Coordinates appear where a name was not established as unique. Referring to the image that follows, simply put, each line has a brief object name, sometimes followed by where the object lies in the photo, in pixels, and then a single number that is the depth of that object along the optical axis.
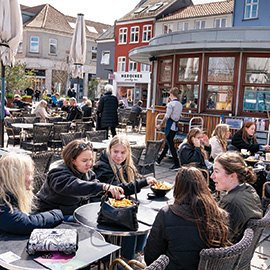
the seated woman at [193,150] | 5.72
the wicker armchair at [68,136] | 7.02
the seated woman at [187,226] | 2.19
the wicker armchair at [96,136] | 7.50
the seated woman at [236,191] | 2.71
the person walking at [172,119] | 8.59
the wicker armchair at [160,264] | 1.71
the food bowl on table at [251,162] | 5.48
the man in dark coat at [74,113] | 10.96
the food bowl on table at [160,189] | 3.56
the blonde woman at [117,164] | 3.79
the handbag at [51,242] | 2.11
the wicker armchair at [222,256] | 1.87
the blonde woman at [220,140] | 6.39
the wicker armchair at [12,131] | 8.12
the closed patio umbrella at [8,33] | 7.05
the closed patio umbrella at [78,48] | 12.88
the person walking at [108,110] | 9.77
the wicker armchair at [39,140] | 7.60
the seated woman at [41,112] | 10.22
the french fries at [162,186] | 3.63
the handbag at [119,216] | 2.57
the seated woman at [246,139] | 6.73
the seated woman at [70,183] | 3.01
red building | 32.53
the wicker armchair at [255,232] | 2.29
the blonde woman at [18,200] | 2.35
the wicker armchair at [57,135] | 8.34
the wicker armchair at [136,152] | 5.83
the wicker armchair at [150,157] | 6.15
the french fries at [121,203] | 2.73
